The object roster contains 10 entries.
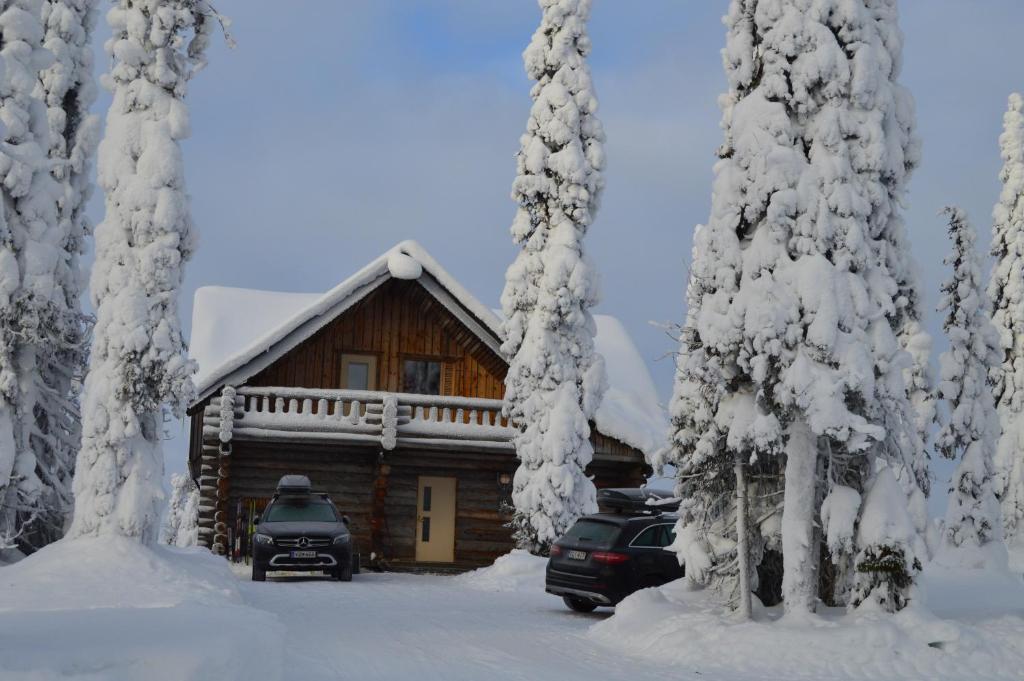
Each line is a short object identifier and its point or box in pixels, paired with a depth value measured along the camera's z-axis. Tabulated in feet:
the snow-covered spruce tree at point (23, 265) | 65.41
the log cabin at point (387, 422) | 94.12
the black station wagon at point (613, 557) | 57.88
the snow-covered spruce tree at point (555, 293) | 84.58
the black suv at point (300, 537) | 74.95
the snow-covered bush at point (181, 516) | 144.36
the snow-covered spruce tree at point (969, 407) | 105.91
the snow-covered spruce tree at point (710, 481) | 49.06
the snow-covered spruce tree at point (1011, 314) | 131.03
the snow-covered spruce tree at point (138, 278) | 59.26
